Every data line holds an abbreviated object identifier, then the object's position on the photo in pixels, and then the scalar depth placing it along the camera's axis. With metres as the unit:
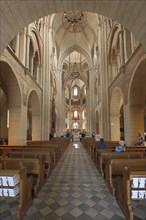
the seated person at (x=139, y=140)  8.62
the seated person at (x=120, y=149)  6.07
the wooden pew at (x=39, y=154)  6.06
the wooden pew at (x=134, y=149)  7.23
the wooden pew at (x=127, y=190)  2.99
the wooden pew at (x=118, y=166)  4.40
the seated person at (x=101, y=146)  7.90
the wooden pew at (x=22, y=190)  3.17
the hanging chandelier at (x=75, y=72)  37.84
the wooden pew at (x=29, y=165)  4.47
